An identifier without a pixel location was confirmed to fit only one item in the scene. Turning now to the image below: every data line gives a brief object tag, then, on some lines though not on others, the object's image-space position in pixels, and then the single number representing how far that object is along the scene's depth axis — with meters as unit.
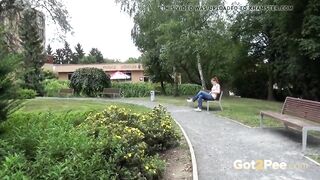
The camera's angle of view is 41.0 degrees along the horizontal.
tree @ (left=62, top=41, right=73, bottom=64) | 117.75
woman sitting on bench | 16.41
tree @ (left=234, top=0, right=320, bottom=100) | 17.19
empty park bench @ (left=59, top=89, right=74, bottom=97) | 33.53
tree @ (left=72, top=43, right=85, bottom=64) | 117.18
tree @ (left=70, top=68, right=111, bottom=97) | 33.34
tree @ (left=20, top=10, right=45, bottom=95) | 36.31
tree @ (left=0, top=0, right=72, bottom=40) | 23.20
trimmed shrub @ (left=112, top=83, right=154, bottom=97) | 36.44
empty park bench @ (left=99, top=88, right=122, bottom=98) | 31.30
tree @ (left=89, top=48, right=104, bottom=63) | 109.06
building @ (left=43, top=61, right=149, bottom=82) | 67.89
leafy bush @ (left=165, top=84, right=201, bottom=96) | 35.66
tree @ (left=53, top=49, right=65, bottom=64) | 113.82
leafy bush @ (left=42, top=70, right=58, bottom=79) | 55.56
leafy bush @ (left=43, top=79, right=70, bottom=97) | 37.41
